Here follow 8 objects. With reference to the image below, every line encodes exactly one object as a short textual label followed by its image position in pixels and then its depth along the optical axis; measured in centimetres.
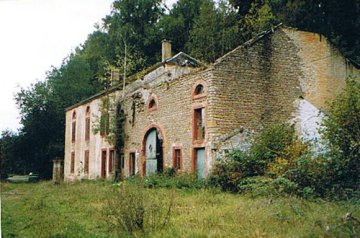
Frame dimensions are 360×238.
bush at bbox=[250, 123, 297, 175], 1480
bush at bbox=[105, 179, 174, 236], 795
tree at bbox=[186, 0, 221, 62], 3167
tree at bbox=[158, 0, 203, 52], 3591
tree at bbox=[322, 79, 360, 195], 1198
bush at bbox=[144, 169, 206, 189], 1555
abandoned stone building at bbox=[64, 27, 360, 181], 1683
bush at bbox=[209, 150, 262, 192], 1480
